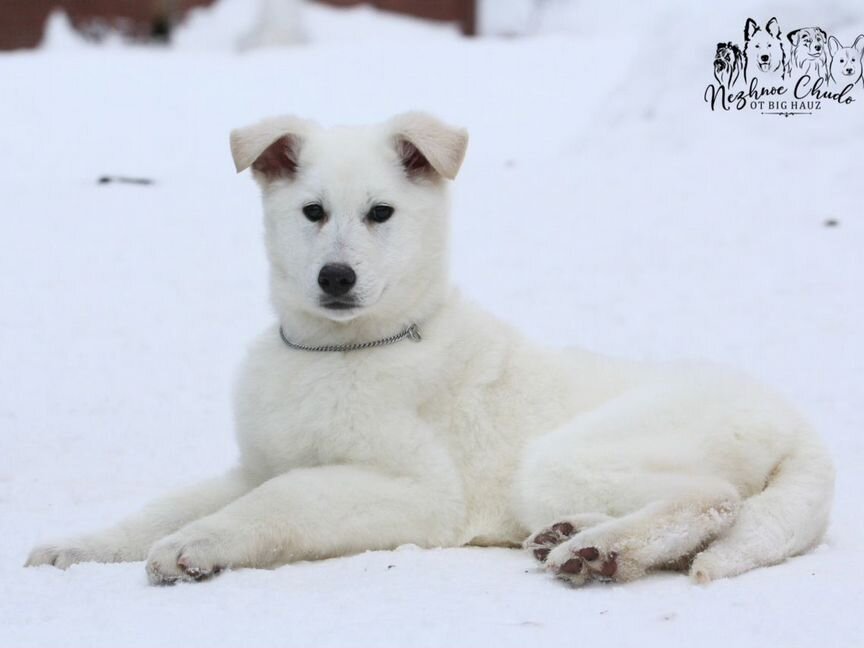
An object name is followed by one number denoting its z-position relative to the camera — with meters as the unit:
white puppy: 7.68
